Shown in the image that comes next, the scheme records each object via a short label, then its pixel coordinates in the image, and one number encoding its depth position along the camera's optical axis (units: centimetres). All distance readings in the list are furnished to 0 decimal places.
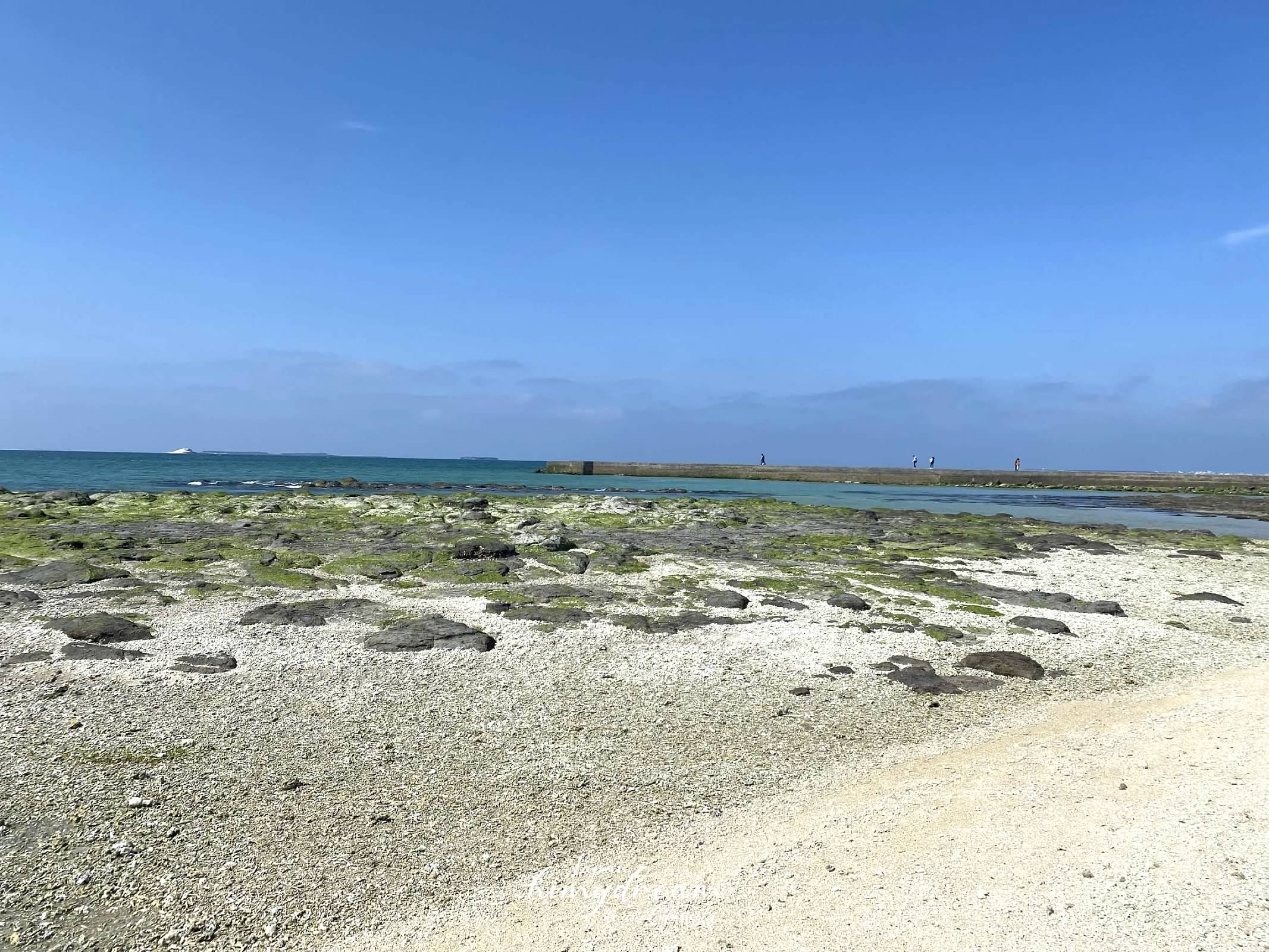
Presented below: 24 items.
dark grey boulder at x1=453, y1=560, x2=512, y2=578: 1672
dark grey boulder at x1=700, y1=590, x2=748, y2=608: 1423
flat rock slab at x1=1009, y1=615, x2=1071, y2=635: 1279
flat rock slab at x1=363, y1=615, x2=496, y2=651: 1112
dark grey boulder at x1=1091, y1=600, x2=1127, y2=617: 1428
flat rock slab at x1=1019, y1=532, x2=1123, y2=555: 2342
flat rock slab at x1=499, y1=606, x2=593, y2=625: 1284
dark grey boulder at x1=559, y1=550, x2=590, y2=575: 1781
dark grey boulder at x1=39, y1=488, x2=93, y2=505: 3238
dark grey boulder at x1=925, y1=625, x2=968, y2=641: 1229
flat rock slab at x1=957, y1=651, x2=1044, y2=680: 1038
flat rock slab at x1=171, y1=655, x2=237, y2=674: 967
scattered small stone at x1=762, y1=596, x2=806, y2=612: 1417
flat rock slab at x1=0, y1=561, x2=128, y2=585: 1452
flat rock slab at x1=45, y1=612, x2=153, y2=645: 1075
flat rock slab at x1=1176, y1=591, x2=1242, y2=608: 1549
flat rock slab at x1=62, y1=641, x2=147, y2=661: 988
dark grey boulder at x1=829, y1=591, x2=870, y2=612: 1420
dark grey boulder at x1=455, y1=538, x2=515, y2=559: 1867
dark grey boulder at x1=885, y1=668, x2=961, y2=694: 970
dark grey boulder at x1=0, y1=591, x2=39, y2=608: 1262
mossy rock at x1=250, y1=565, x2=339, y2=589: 1519
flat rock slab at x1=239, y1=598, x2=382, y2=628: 1224
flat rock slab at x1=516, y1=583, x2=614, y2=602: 1452
